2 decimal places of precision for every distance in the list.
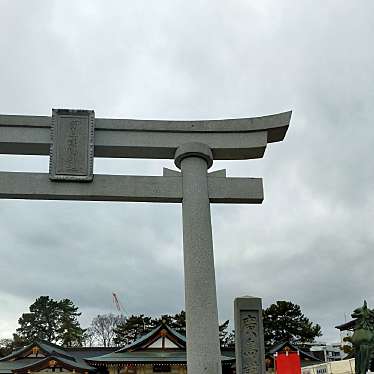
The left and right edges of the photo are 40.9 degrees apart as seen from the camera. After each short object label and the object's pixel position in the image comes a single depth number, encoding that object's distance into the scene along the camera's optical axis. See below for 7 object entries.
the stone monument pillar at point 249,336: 7.18
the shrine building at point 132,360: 21.47
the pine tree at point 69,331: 41.75
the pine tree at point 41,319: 46.78
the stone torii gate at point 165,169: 7.46
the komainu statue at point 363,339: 6.16
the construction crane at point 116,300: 59.81
